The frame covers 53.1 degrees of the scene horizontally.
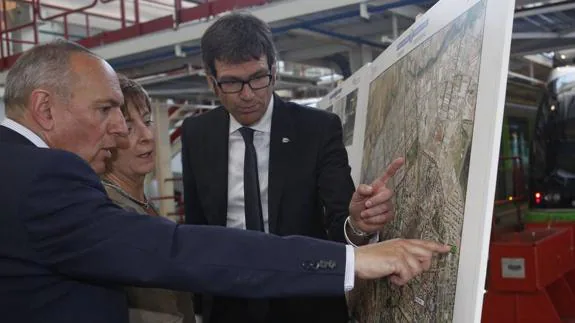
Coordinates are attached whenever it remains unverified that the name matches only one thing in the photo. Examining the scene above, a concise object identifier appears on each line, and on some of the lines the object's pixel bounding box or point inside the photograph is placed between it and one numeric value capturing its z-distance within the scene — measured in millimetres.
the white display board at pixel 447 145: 1005
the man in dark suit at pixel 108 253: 1150
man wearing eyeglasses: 1951
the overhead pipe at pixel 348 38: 4307
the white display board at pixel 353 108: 2305
